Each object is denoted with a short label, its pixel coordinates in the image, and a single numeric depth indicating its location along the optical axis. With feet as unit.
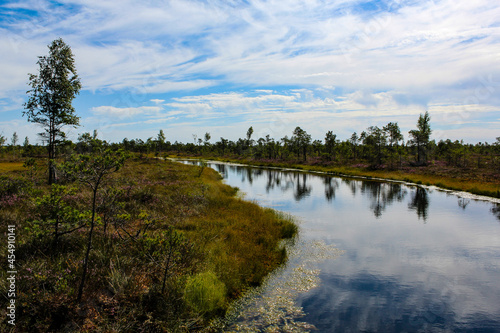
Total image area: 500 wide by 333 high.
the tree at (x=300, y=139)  305.53
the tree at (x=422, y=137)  230.07
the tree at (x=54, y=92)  79.61
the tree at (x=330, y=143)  284.61
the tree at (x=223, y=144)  465.72
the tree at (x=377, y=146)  229.78
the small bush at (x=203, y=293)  28.40
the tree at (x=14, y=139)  332.19
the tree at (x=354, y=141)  315.92
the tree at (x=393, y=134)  243.19
